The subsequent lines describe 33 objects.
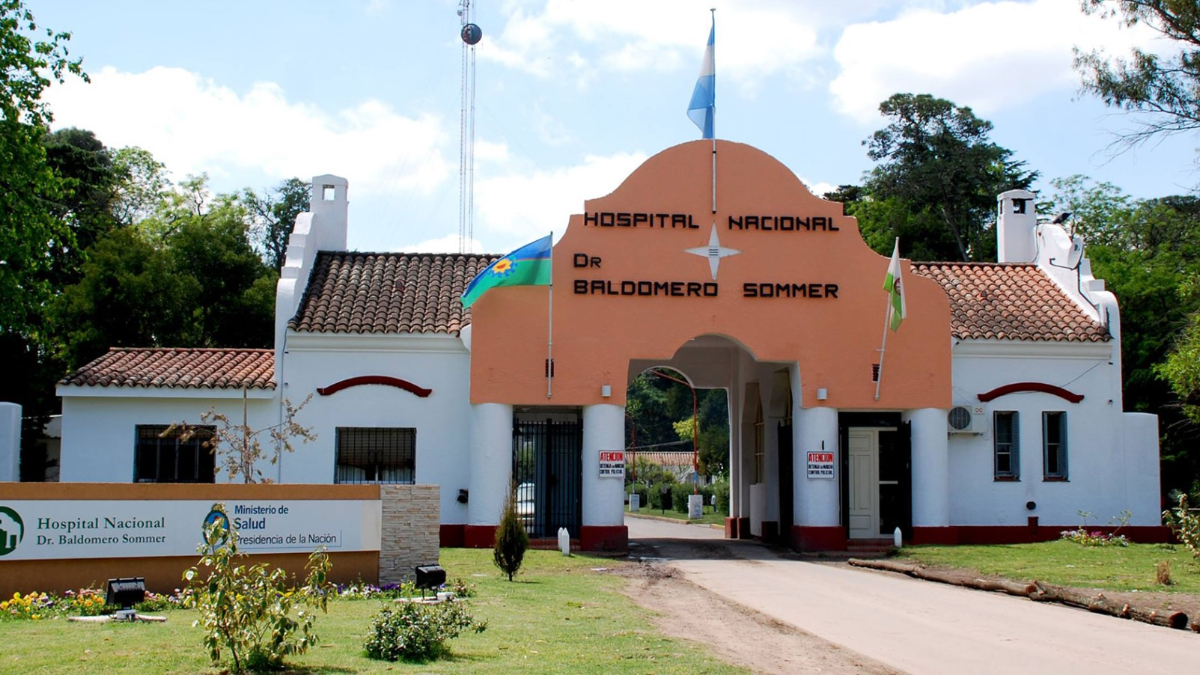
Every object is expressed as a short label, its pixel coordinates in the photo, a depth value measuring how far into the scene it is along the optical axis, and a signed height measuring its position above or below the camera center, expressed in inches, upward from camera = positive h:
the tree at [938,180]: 1913.1 +435.2
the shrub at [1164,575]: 655.1 -65.7
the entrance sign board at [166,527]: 546.0 -36.1
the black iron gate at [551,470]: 989.8 -14.7
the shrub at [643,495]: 2466.8 -88.3
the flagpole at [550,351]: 924.6 +77.2
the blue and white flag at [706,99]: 960.9 +281.3
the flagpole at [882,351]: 940.0 +79.4
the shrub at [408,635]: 389.4 -59.7
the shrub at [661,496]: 2197.3 -81.0
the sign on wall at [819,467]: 946.1 -11.1
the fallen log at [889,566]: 778.8 -75.3
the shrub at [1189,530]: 716.0 -45.6
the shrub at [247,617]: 354.6 -48.8
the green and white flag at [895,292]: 916.6 +122.1
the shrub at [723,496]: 1959.9 -71.4
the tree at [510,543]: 681.6 -51.1
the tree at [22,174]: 947.3 +221.4
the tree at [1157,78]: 932.0 +291.9
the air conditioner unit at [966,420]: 980.6 +26.8
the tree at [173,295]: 1440.7 +194.3
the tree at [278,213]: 2306.8 +459.6
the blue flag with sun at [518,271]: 910.4 +136.5
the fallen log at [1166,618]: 519.8 -71.5
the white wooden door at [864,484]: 1002.1 -25.8
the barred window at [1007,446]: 991.0 +6.0
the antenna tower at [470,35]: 1250.0 +430.6
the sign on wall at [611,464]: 924.0 -9.0
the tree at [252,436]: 881.5 +11.9
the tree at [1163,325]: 1146.7 +132.9
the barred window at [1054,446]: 993.5 +6.1
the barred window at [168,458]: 942.4 -5.4
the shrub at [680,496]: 2137.1 -77.6
